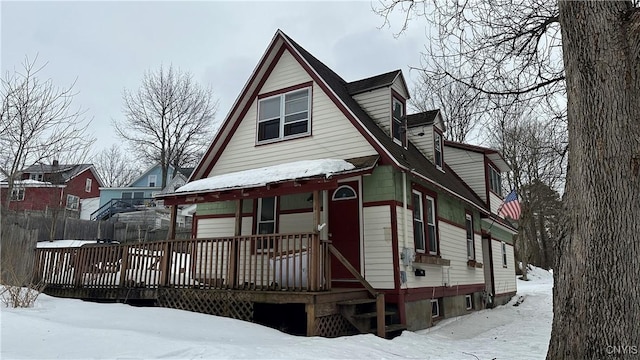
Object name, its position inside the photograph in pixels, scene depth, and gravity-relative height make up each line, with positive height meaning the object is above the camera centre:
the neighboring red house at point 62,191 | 22.12 +5.65
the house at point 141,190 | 34.69 +6.62
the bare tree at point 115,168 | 49.00 +10.79
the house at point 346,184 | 9.24 +1.84
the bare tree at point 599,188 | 4.05 +0.81
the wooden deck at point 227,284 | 7.75 -0.49
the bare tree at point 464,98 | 8.11 +3.42
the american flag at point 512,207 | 14.72 +2.03
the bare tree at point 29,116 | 11.49 +3.98
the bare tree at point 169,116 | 35.84 +12.56
